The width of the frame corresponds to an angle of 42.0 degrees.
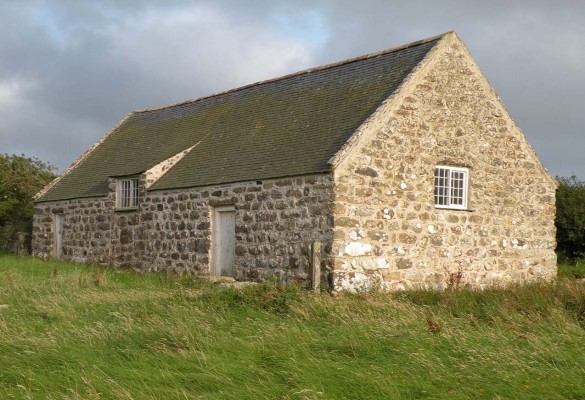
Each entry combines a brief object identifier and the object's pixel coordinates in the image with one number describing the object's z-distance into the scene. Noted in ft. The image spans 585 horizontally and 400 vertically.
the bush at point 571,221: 85.76
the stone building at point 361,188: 59.00
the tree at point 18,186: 123.24
